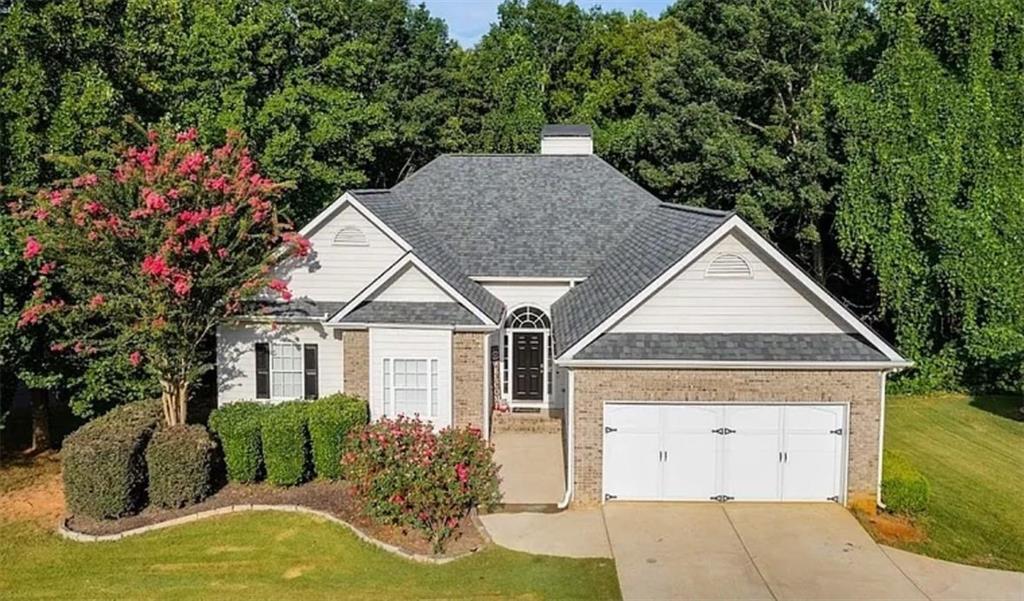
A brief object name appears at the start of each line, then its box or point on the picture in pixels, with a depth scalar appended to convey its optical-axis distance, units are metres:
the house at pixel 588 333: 16.12
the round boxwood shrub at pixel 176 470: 16.23
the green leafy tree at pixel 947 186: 25.83
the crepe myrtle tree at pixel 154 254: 16.64
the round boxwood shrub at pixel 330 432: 17.34
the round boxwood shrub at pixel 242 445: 17.14
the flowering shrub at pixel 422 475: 15.07
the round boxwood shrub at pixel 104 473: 15.72
